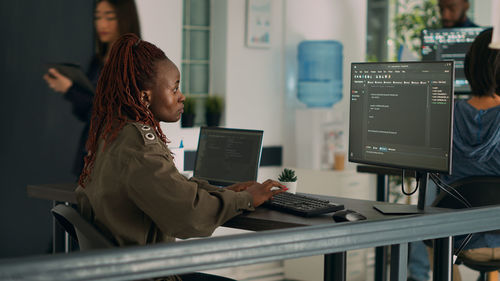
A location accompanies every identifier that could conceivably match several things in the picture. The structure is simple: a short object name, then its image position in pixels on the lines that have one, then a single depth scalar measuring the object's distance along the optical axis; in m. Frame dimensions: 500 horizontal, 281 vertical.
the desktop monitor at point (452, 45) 4.46
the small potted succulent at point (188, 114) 4.55
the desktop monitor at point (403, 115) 2.15
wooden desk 2.04
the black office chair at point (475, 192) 2.63
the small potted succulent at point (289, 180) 2.64
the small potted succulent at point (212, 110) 4.68
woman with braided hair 1.79
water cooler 5.01
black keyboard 2.22
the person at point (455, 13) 5.05
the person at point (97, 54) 3.99
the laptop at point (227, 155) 2.85
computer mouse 2.08
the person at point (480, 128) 2.85
